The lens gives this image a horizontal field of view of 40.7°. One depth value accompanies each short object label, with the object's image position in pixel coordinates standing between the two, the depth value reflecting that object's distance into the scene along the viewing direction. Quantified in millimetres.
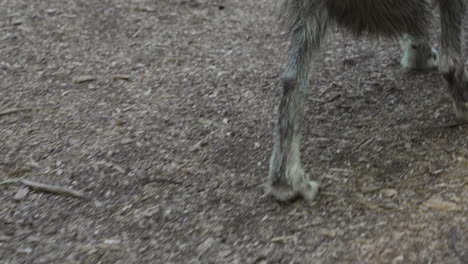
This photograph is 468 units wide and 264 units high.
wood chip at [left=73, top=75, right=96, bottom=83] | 5048
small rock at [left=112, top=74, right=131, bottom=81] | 5070
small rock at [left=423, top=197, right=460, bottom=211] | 3186
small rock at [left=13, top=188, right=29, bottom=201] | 3641
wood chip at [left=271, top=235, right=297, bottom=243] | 3115
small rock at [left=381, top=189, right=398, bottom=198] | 3395
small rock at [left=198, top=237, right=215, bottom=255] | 3100
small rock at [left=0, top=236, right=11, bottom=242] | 3248
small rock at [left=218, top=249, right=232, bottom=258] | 3049
